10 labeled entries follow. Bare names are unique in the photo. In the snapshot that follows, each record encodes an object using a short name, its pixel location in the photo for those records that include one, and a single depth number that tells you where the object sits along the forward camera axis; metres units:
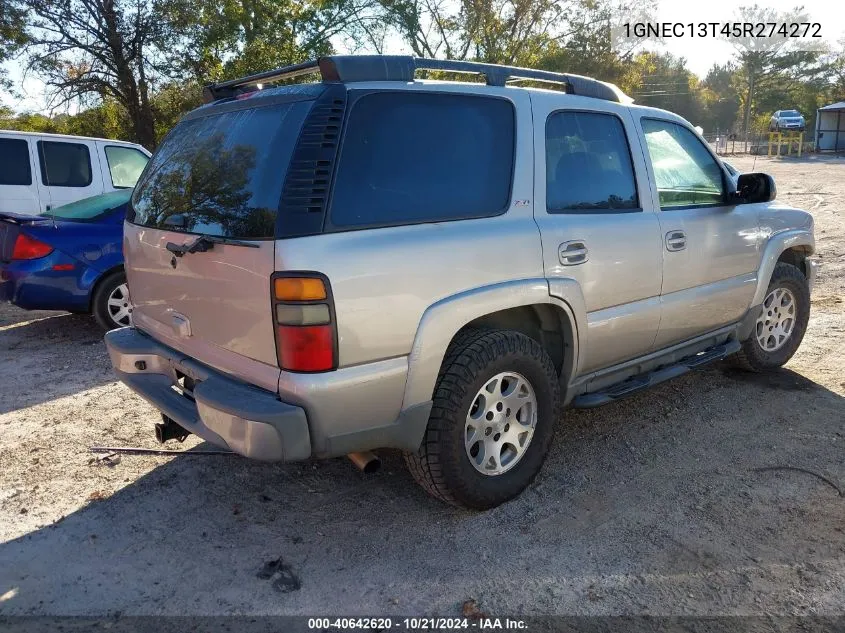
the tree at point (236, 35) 17.66
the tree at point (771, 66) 50.78
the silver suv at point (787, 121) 37.74
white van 8.48
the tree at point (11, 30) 15.98
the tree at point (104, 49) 16.42
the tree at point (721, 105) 66.94
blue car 5.95
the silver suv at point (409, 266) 2.57
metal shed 36.50
